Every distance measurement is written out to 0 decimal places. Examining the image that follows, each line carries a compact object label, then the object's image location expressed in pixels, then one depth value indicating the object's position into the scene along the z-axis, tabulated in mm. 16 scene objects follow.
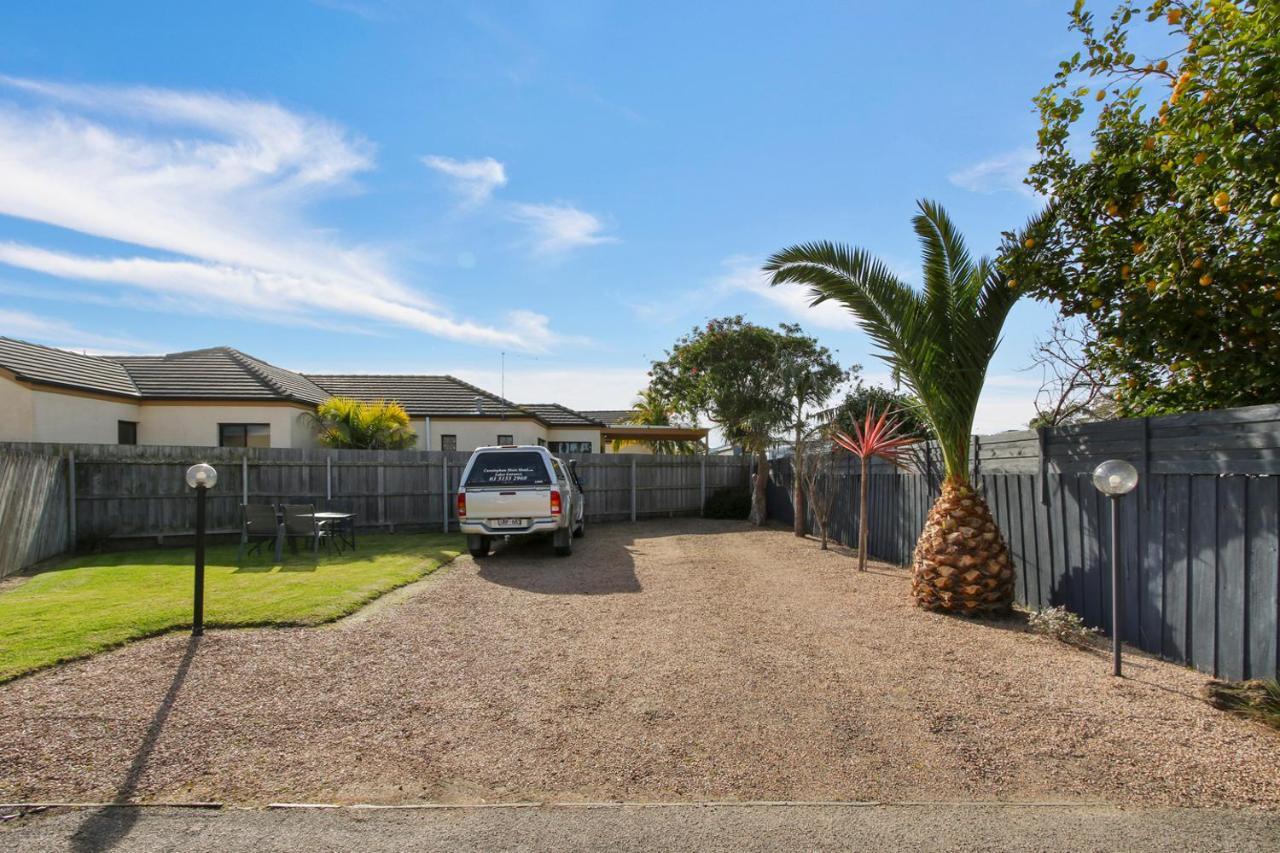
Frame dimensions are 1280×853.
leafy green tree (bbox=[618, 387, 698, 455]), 33722
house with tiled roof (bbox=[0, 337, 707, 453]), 16938
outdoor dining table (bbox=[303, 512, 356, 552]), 12698
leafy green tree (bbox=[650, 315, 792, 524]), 17716
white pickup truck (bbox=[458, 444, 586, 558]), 12141
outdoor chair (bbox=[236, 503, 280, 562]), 12180
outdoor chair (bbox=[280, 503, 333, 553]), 12039
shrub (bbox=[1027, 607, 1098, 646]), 6676
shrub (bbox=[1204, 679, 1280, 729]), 4719
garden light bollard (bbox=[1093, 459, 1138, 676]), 5605
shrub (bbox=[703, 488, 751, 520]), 21188
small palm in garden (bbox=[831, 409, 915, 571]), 10648
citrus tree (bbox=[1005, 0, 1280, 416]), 5262
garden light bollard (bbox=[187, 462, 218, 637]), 6699
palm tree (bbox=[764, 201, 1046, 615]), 7672
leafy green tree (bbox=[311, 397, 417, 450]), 20328
